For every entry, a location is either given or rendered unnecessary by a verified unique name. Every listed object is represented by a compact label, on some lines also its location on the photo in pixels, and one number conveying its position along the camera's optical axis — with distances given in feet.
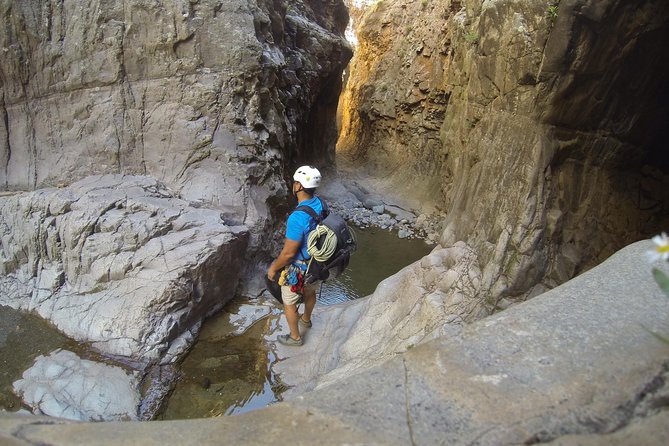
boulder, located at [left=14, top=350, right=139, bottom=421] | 11.76
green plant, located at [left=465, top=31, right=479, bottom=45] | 26.65
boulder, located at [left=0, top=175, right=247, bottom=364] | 14.82
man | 13.23
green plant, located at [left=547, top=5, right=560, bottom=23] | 15.42
